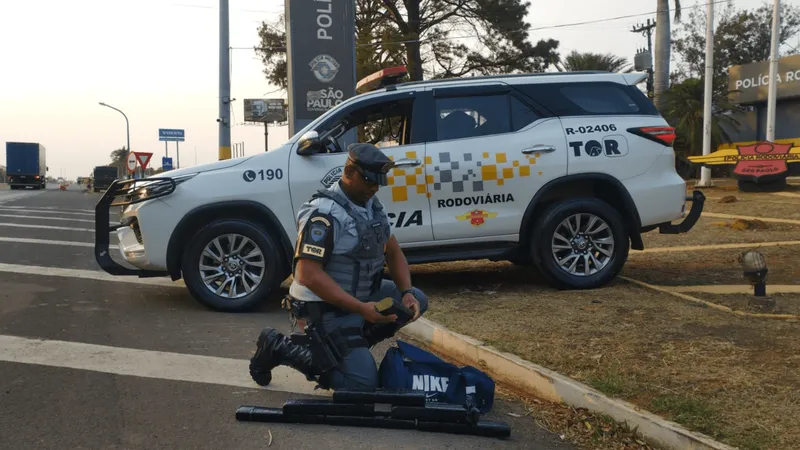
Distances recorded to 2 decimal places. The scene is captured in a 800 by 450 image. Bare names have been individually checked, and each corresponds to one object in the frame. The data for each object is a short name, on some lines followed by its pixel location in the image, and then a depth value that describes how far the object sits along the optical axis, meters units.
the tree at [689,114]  26.48
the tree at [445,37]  26.94
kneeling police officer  3.69
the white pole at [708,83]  20.52
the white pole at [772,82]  20.55
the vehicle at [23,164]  54.78
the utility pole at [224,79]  17.94
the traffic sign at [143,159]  27.97
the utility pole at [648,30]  51.06
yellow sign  15.39
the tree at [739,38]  43.41
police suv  6.37
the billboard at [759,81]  29.84
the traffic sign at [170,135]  30.64
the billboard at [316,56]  14.37
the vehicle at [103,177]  48.99
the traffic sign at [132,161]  27.62
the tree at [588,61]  36.25
